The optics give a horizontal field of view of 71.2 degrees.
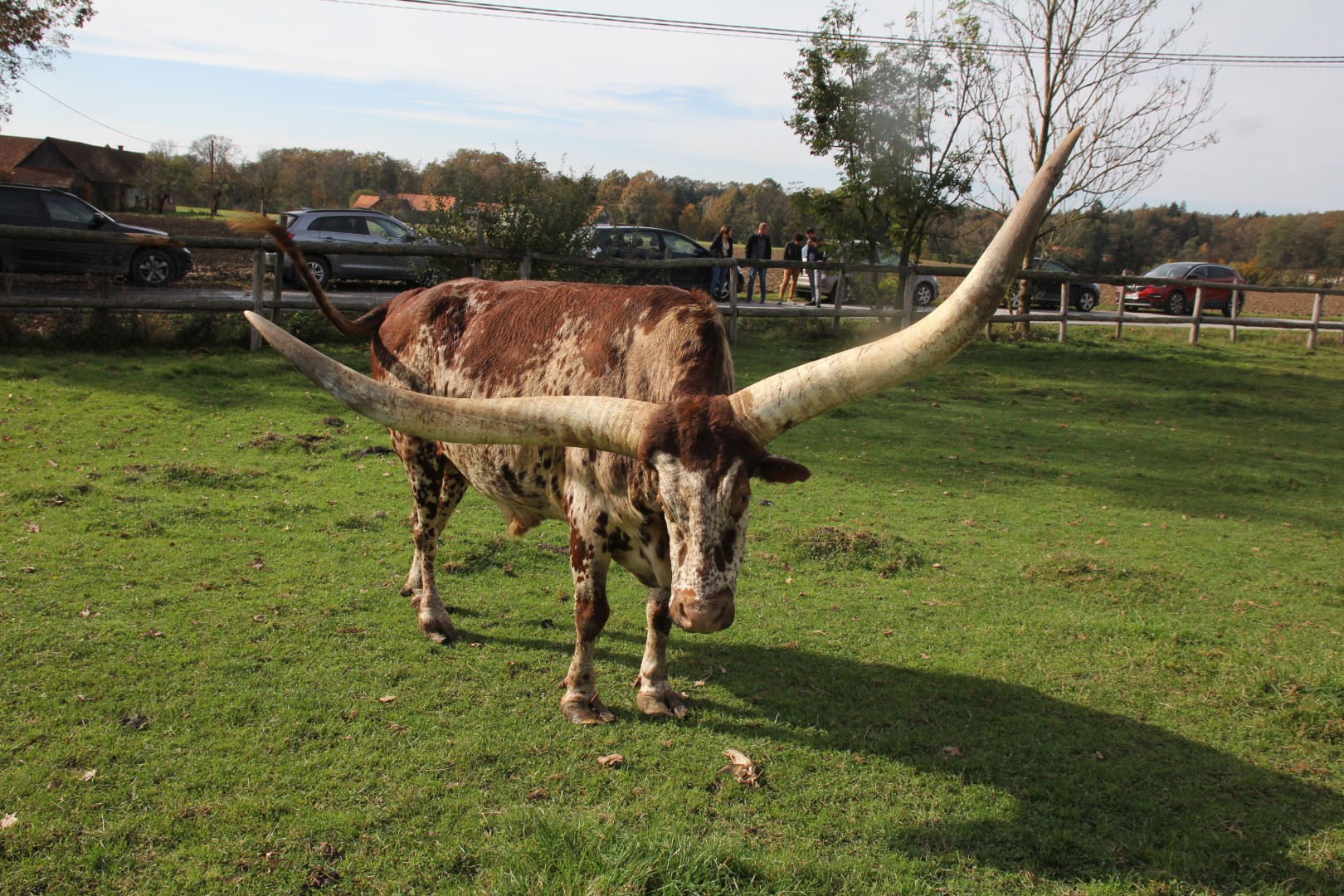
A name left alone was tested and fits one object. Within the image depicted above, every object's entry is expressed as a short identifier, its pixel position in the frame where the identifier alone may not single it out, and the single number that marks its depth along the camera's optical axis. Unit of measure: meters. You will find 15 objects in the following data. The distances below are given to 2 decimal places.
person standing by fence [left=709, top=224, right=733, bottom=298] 19.80
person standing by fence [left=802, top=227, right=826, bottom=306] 22.36
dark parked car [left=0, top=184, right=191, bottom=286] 16.47
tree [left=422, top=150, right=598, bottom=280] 15.40
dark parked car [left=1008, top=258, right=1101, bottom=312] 29.52
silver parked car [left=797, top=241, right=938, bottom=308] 20.89
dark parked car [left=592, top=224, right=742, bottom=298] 17.64
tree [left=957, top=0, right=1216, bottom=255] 20.31
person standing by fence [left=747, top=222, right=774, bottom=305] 20.95
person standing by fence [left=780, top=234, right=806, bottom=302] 22.90
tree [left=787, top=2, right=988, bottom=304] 19.56
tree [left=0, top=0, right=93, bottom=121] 17.41
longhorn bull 3.68
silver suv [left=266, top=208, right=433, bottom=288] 19.23
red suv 29.75
